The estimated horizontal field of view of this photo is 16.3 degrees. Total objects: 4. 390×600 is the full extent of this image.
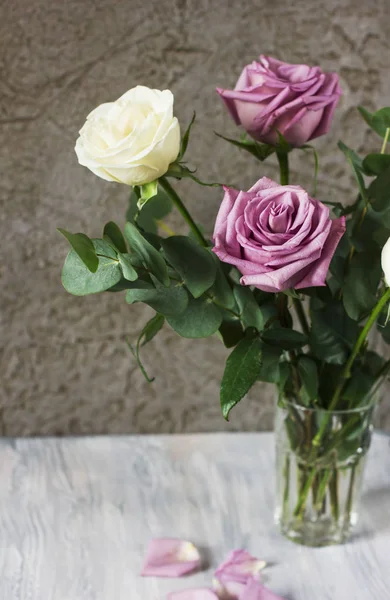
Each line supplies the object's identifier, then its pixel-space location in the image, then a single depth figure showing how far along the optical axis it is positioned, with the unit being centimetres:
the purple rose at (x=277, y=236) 88
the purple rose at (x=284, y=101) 95
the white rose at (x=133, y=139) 90
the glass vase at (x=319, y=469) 105
